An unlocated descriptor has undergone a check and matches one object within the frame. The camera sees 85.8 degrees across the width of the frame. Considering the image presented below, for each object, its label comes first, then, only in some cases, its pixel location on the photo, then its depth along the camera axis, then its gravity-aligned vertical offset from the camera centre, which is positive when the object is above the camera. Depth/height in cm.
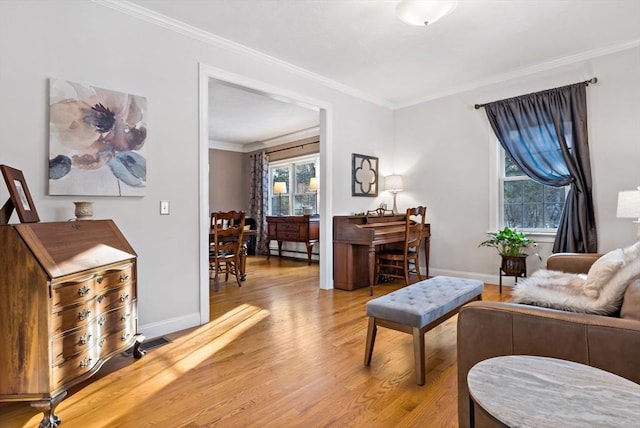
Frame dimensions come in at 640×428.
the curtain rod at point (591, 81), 360 +139
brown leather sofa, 114 -45
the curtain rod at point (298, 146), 682 +138
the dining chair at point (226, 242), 438 -37
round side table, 83 -49
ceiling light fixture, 241 +147
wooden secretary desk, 167 -51
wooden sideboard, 623 -29
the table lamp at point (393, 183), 507 +45
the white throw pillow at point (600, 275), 153 -28
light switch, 284 +5
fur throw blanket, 138 -36
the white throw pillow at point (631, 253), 168 -22
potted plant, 387 -41
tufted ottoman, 201 -60
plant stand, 386 -60
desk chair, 419 -53
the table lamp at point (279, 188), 734 +55
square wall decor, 472 +54
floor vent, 248 -99
